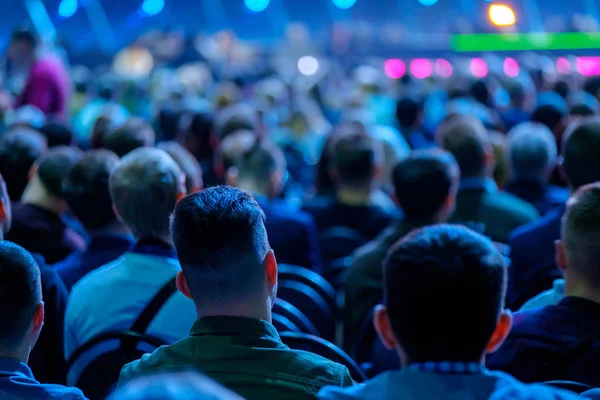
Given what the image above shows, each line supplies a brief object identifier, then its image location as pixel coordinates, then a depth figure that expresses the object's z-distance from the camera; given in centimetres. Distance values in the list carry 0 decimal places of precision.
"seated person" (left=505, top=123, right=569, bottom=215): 754
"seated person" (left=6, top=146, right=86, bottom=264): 577
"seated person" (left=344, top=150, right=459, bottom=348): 548
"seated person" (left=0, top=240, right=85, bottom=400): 297
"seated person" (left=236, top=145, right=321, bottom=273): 663
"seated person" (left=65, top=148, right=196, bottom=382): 410
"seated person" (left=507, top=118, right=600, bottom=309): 563
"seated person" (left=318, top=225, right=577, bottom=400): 245
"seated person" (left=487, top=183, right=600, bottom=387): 336
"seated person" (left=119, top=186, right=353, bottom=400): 294
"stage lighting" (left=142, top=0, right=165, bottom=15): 2734
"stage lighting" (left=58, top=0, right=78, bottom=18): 2305
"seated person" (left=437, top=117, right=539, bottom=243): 712
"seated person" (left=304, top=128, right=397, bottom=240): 759
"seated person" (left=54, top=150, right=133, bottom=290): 514
